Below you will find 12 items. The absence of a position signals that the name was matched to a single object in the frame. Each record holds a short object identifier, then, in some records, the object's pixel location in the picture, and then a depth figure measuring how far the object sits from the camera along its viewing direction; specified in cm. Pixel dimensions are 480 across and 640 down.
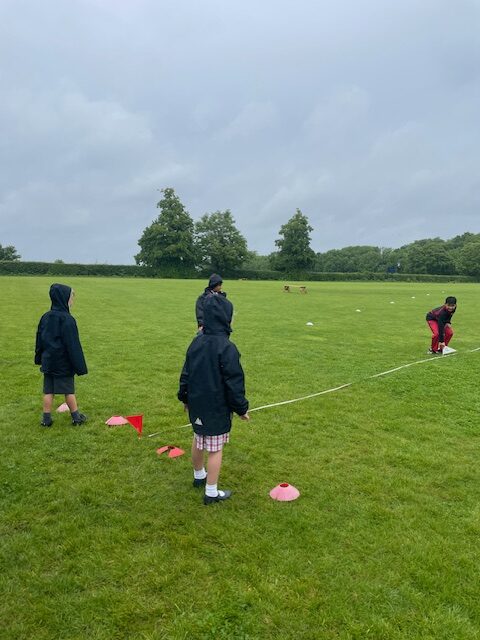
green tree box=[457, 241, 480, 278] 10244
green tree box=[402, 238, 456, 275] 11000
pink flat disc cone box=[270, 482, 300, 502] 462
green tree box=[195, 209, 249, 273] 8225
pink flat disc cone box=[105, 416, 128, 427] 662
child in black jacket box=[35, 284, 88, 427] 631
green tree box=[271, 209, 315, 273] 8669
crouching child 1139
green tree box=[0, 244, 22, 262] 10158
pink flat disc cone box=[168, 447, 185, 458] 565
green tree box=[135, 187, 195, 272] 7838
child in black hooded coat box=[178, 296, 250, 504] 444
